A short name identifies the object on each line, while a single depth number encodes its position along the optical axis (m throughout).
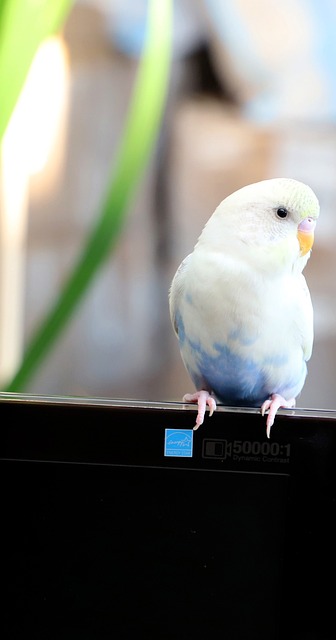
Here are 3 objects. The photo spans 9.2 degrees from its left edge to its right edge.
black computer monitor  0.85
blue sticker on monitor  0.85
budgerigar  0.94
